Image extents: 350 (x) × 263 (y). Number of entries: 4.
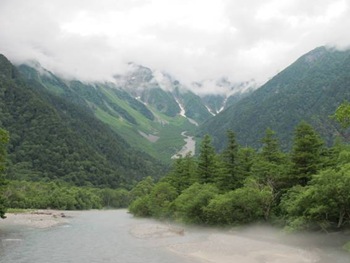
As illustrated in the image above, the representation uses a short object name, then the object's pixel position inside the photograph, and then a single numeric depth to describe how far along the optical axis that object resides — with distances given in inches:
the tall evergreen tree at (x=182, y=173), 3816.4
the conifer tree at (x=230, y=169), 3074.8
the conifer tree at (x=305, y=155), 2384.4
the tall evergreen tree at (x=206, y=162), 3447.3
